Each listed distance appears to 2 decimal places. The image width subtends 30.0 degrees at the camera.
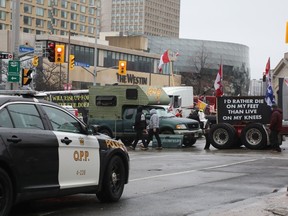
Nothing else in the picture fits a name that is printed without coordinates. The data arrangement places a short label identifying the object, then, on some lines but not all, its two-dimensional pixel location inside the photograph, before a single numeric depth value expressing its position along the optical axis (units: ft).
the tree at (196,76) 321.44
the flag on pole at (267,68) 64.71
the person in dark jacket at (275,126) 65.77
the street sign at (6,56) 79.41
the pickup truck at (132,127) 78.79
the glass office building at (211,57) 402.29
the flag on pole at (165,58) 140.77
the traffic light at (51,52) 97.71
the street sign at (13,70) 75.77
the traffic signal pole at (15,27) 77.36
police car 22.86
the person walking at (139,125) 73.10
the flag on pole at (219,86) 76.95
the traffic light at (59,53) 108.35
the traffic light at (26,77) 82.07
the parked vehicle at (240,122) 71.05
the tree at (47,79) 199.62
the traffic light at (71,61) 151.59
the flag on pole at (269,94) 63.31
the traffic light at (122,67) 164.04
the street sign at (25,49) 87.40
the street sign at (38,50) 87.25
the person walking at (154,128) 73.05
